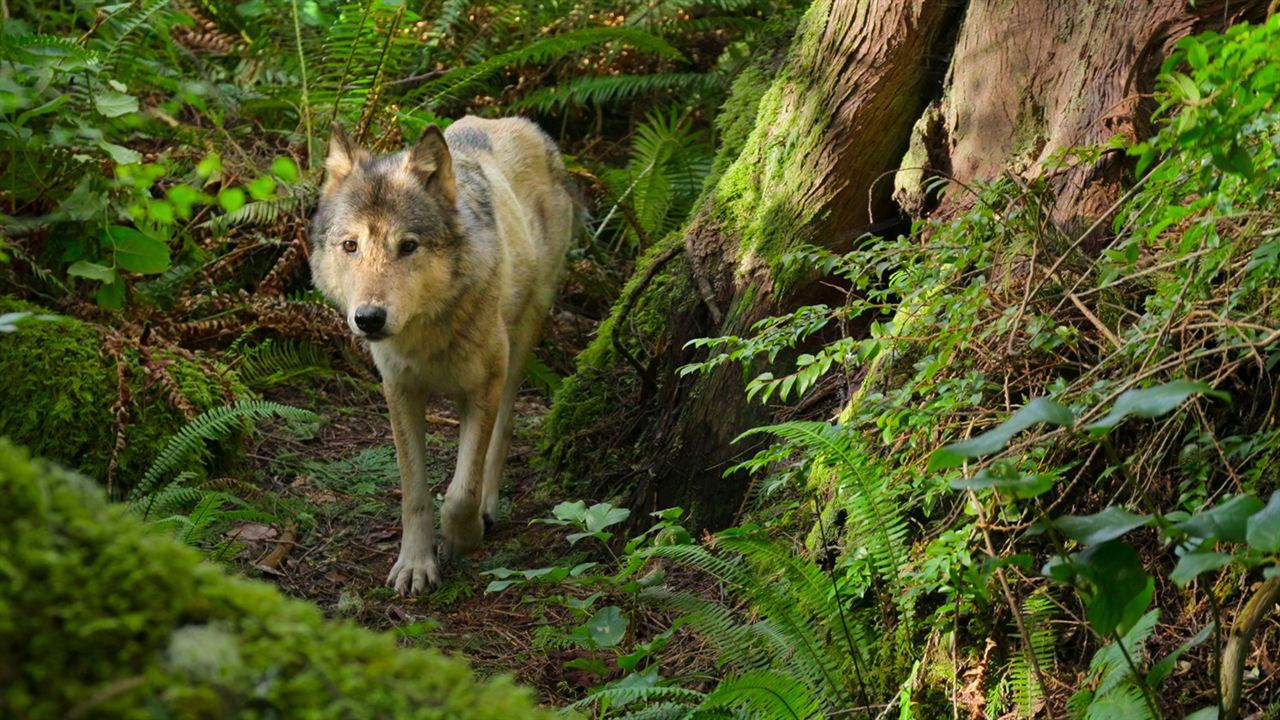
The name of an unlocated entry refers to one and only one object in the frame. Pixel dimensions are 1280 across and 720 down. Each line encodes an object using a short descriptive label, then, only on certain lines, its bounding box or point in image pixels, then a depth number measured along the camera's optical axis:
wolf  6.86
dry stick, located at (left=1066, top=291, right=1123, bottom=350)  4.01
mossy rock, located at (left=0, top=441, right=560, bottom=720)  1.45
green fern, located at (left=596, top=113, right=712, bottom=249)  10.66
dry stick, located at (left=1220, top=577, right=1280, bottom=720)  3.10
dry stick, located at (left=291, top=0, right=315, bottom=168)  9.98
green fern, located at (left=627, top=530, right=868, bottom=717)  4.07
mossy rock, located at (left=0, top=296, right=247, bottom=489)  7.05
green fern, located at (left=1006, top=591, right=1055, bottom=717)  3.85
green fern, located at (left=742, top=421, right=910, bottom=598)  4.36
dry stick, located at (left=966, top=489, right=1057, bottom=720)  3.66
